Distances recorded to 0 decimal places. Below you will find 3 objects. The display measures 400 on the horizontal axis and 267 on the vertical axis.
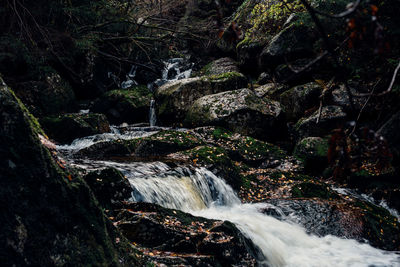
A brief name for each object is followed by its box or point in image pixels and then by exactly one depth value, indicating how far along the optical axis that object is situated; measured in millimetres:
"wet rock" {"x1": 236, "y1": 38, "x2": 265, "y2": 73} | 18453
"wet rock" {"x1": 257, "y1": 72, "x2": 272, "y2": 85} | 16906
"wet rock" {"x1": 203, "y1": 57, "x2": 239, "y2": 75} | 19750
